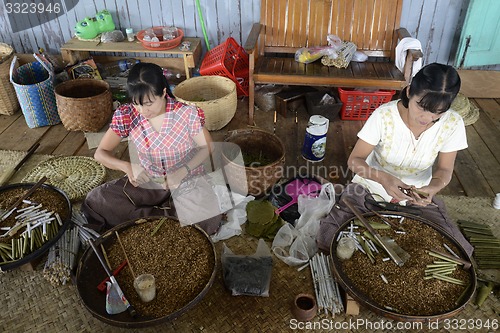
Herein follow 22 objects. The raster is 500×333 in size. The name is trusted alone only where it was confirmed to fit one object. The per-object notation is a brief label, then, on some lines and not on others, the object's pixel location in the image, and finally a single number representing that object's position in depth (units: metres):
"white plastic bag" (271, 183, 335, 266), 2.46
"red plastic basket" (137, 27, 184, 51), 3.87
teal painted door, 3.62
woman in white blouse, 2.27
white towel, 3.39
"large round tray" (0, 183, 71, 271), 2.08
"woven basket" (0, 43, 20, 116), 3.83
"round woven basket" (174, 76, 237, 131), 3.54
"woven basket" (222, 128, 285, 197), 2.75
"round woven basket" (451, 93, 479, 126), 3.83
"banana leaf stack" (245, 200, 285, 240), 2.57
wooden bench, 3.55
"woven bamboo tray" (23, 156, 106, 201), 2.98
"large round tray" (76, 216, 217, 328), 1.73
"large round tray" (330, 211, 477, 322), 1.73
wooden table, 3.93
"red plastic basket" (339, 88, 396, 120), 3.74
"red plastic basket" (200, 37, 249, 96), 3.87
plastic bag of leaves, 2.21
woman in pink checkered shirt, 2.43
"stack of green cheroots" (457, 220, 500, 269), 2.42
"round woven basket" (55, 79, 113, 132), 3.52
